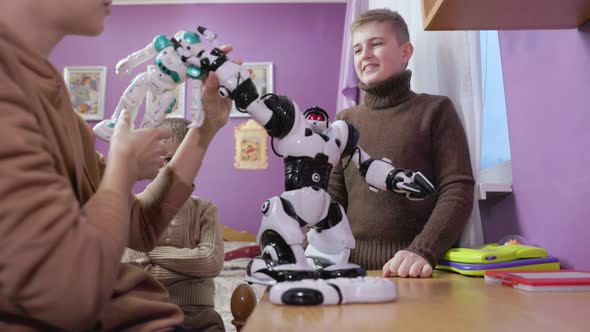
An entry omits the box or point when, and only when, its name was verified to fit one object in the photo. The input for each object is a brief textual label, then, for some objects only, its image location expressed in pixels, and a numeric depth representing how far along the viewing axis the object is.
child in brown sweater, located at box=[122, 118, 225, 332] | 1.53
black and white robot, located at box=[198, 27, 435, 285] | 0.74
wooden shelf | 0.81
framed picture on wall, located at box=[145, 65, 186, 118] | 3.35
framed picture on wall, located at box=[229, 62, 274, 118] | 3.49
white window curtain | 1.24
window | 1.38
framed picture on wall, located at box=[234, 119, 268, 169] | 3.44
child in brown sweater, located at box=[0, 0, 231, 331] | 0.41
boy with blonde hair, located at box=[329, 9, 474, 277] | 1.08
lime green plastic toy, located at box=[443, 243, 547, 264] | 0.94
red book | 0.73
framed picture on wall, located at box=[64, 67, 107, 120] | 3.46
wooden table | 0.48
